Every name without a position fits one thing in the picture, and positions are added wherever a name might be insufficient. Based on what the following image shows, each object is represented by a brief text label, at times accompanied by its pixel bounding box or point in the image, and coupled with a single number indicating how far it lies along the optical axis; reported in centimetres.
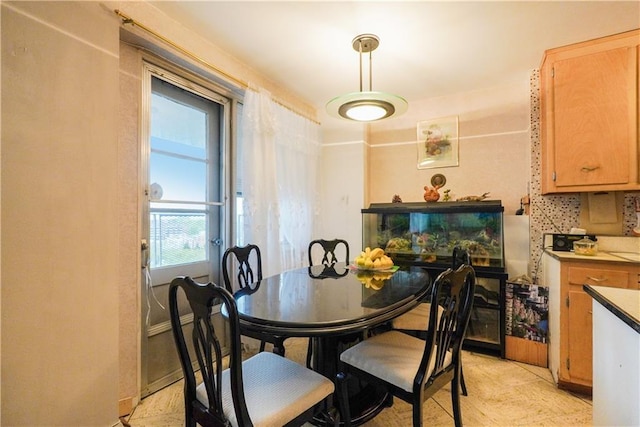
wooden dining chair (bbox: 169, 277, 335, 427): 99
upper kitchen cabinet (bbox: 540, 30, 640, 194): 206
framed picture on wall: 322
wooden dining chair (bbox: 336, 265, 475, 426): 123
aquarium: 268
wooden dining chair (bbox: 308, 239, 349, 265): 354
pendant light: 178
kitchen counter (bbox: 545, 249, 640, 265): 189
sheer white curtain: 253
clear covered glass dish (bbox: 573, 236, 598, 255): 211
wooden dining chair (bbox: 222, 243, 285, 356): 179
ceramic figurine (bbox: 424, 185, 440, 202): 305
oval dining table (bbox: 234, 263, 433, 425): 123
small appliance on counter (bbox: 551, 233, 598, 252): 231
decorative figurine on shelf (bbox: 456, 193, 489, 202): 289
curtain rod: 167
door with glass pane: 202
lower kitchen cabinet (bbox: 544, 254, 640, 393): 189
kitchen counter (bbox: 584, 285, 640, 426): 88
